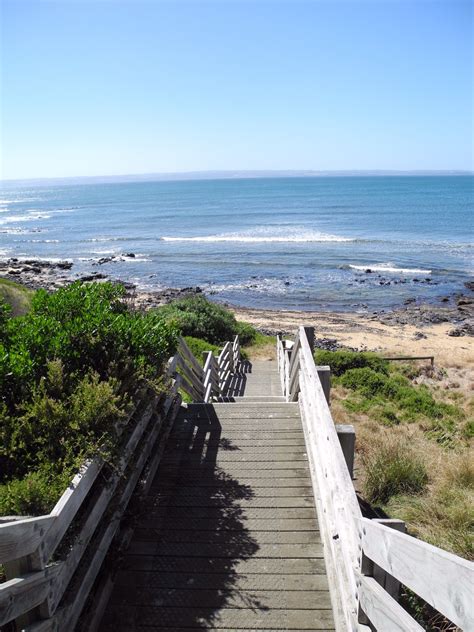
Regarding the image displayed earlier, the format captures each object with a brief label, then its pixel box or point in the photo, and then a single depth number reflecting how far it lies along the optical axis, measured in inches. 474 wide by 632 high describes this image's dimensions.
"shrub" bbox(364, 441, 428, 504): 250.7
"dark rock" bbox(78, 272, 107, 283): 1664.6
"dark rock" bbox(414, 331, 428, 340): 1050.6
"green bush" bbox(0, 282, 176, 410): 184.1
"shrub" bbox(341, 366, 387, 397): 557.9
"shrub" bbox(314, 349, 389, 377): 652.9
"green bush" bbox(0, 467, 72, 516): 127.5
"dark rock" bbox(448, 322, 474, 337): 1071.0
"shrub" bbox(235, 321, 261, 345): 871.1
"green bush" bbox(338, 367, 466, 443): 438.9
